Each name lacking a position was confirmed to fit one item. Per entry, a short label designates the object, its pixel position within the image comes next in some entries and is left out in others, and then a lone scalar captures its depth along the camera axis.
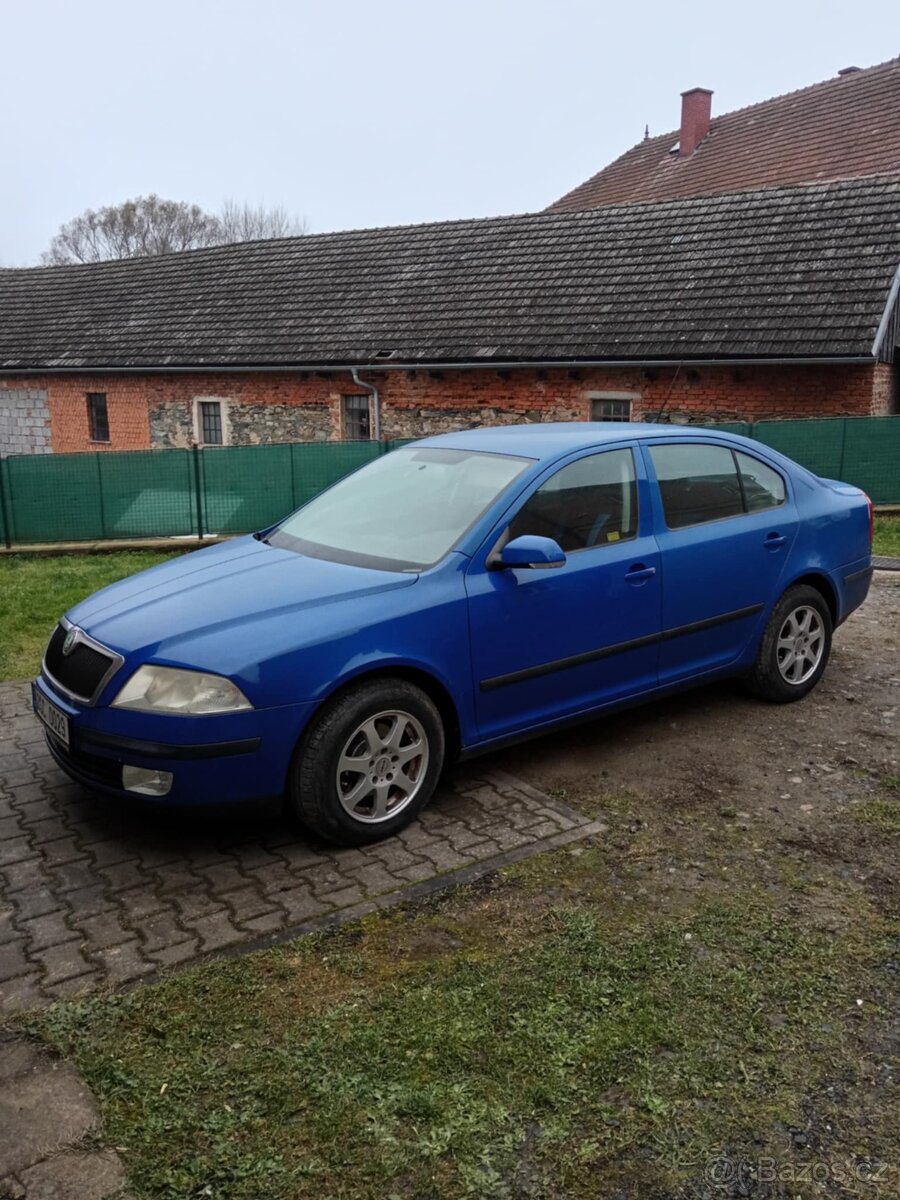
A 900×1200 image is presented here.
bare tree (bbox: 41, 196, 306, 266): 68.81
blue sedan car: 4.10
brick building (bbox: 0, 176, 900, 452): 15.75
